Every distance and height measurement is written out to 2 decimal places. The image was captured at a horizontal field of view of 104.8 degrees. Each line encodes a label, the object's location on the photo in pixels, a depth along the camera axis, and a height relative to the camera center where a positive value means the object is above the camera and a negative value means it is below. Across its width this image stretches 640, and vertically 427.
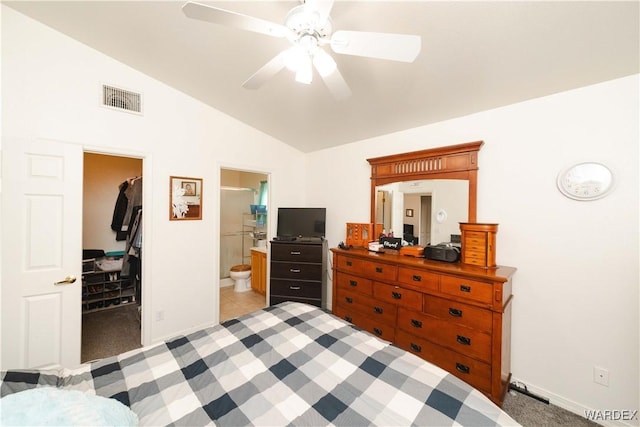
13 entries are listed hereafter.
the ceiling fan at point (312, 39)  1.04 +0.80
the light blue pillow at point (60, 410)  0.71 -0.62
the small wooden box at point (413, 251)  2.34 -0.36
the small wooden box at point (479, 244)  1.96 -0.24
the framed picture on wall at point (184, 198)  2.66 +0.13
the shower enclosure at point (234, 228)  4.56 -0.34
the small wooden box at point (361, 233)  2.87 -0.24
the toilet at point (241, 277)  4.14 -1.14
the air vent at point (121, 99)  2.26 +1.04
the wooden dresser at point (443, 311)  1.71 -0.79
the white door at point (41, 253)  1.81 -0.36
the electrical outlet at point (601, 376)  1.66 -1.08
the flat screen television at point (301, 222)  3.34 -0.15
